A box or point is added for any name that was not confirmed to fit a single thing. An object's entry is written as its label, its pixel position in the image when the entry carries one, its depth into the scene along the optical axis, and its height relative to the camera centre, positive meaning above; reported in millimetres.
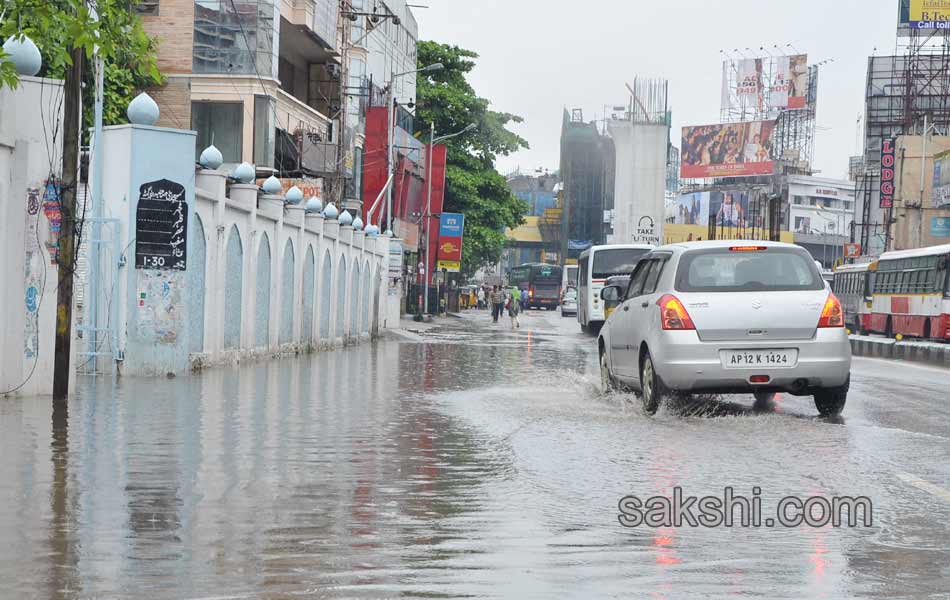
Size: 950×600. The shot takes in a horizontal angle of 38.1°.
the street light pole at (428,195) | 64000 +3289
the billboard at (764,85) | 135375 +19065
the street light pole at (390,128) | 50938 +5110
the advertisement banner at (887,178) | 78500 +5818
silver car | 12461 -466
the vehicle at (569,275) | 95719 -362
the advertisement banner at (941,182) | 73562 +5473
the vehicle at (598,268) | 46250 +90
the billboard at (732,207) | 140750 +7083
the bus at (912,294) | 39750 -416
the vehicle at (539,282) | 106688 -1002
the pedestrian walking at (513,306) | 54562 -1514
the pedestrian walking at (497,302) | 62219 -1559
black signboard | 18750 +423
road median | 32406 -1823
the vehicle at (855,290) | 49850 -434
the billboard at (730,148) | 134250 +12583
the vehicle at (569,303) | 83188 -2001
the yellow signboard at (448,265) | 65688 +54
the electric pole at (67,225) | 14273 +308
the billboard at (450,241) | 64312 +1176
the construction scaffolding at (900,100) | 91188 +12535
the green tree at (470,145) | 73125 +6613
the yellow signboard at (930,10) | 89188 +17638
